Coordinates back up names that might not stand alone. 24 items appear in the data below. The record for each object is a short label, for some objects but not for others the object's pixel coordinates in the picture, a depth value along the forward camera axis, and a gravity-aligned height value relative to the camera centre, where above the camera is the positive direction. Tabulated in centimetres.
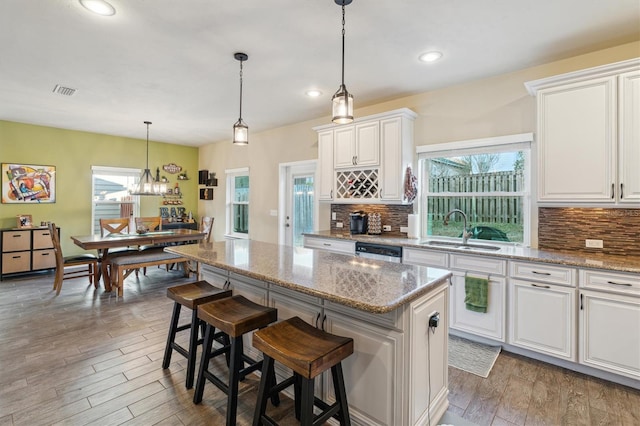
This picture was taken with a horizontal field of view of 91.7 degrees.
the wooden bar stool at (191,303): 229 -68
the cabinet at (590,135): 241 +67
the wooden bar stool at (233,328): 185 -71
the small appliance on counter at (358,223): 418 -12
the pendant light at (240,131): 289 +76
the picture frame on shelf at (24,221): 524 -17
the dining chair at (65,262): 434 -74
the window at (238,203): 654 +22
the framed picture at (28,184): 526 +48
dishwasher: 343 -43
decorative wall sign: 706 +102
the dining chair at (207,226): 575 -25
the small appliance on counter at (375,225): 419 -15
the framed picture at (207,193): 724 +45
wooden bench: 436 -75
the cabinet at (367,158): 377 +73
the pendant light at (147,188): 503 +40
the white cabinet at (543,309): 246 -77
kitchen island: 160 -62
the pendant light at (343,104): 212 +76
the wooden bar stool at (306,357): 147 -70
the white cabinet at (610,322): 222 -78
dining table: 425 -41
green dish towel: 284 -73
